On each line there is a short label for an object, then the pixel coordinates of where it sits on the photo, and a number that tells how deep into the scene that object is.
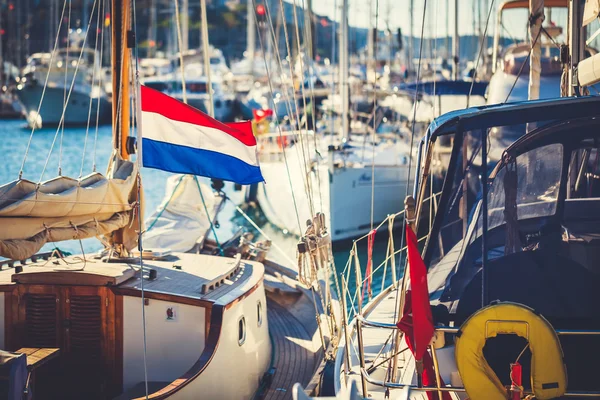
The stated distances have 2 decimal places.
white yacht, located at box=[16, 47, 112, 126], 55.81
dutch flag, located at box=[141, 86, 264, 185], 7.75
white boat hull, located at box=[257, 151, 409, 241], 21.33
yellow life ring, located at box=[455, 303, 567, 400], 5.14
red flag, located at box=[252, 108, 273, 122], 34.30
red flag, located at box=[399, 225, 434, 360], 5.36
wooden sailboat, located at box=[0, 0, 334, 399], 7.76
